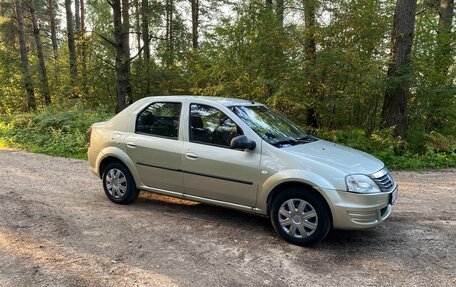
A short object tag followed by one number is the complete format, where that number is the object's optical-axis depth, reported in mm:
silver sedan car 4254
